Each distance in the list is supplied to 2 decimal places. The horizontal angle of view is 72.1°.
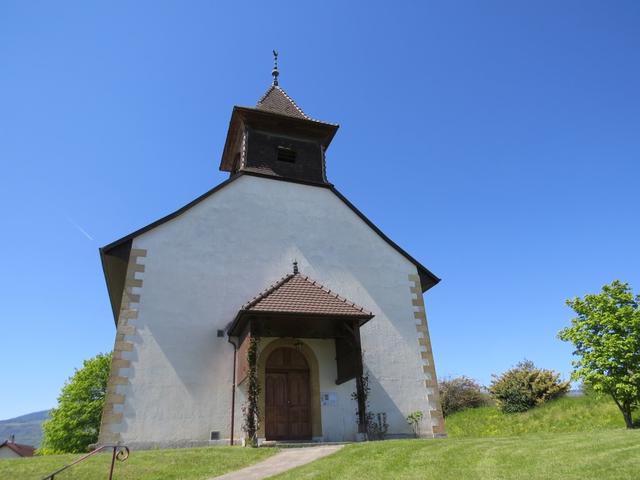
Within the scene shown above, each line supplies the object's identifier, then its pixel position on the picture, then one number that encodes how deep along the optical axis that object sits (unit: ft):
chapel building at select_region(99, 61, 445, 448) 37.14
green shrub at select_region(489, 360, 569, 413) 61.31
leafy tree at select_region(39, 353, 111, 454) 115.65
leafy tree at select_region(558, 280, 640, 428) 40.78
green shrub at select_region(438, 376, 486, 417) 74.64
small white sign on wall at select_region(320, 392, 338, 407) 40.86
